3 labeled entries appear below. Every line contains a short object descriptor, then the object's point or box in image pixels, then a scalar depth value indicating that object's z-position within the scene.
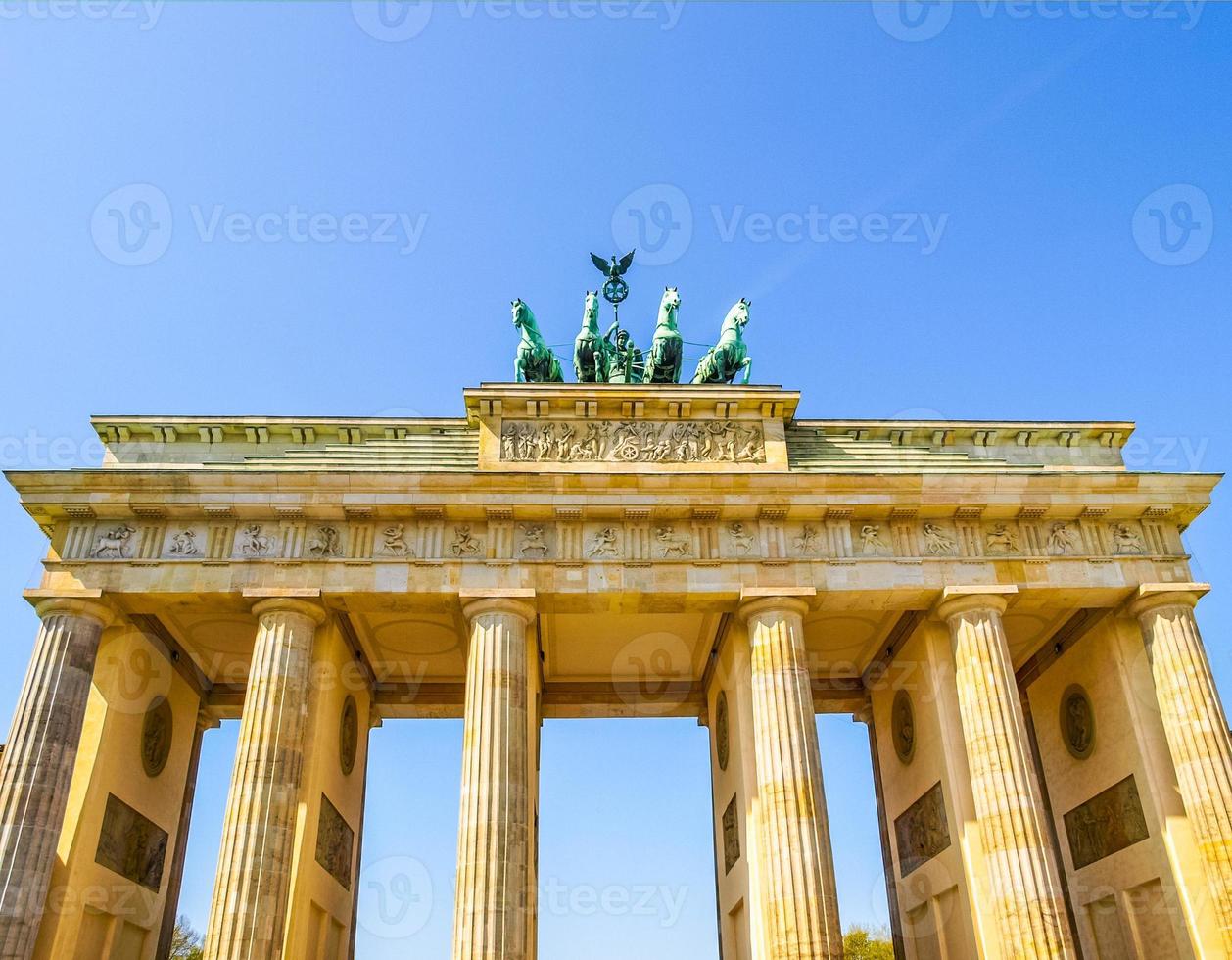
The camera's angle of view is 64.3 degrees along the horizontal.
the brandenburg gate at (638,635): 19.05
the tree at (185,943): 45.93
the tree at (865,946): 46.94
